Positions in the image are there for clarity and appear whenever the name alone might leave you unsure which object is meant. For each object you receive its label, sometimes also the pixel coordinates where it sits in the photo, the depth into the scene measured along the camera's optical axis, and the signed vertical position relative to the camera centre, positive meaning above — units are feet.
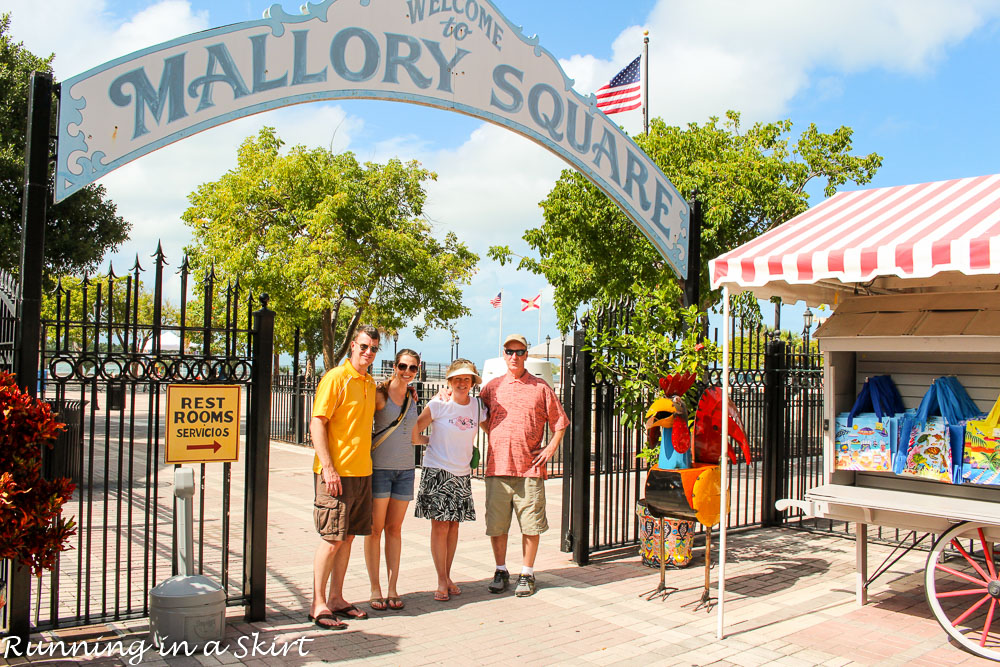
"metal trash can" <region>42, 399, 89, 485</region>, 26.78 -2.95
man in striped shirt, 20.77 -2.23
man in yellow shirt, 17.49 -2.05
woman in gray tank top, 18.93 -2.25
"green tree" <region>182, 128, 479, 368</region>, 63.26 +10.76
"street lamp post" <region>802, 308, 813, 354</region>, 29.73 +1.81
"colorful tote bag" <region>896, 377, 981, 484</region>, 19.61 -1.47
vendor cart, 17.06 +1.38
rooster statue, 20.10 -2.28
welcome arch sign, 15.61 +6.51
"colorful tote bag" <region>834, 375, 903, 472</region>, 20.88 -1.49
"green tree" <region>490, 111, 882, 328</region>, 47.09 +10.05
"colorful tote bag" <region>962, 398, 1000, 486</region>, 18.83 -1.84
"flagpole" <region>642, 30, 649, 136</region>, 54.72 +19.62
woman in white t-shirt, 19.97 -2.37
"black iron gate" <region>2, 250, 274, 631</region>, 15.83 -0.27
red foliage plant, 13.12 -2.05
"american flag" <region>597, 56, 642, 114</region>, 45.98 +15.93
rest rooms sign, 16.69 -1.18
